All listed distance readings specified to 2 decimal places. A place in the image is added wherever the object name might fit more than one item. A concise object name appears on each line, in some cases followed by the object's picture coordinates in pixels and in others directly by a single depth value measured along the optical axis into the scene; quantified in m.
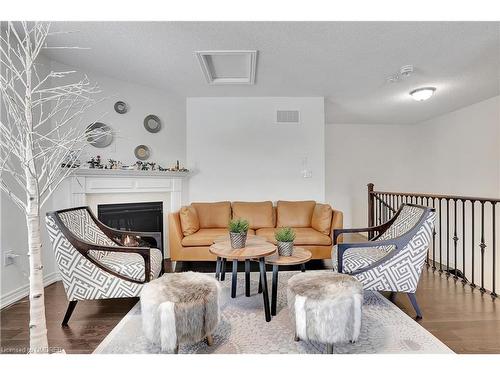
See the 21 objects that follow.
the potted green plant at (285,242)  2.17
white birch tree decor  1.10
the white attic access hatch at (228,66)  2.72
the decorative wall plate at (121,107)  3.47
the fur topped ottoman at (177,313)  1.45
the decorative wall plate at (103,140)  3.30
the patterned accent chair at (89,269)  1.92
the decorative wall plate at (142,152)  3.67
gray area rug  1.65
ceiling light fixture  3.50
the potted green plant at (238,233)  2.21
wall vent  4.11
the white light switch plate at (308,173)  4.12
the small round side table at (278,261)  2.04
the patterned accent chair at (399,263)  2.06
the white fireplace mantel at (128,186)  3.05
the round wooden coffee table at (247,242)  2.38
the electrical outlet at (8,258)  2.33
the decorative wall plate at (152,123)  3.75
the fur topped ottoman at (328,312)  1.49
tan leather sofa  3.21
